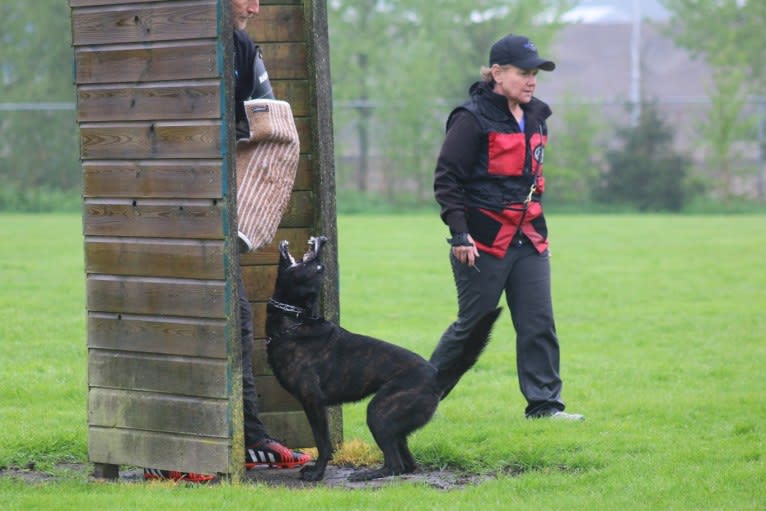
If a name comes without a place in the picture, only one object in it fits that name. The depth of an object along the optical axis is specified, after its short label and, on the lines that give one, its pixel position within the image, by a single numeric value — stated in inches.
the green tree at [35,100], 2396.7
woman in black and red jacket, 562.3
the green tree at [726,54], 2428.6
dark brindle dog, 470.6
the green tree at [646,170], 2411.4
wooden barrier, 439.8
